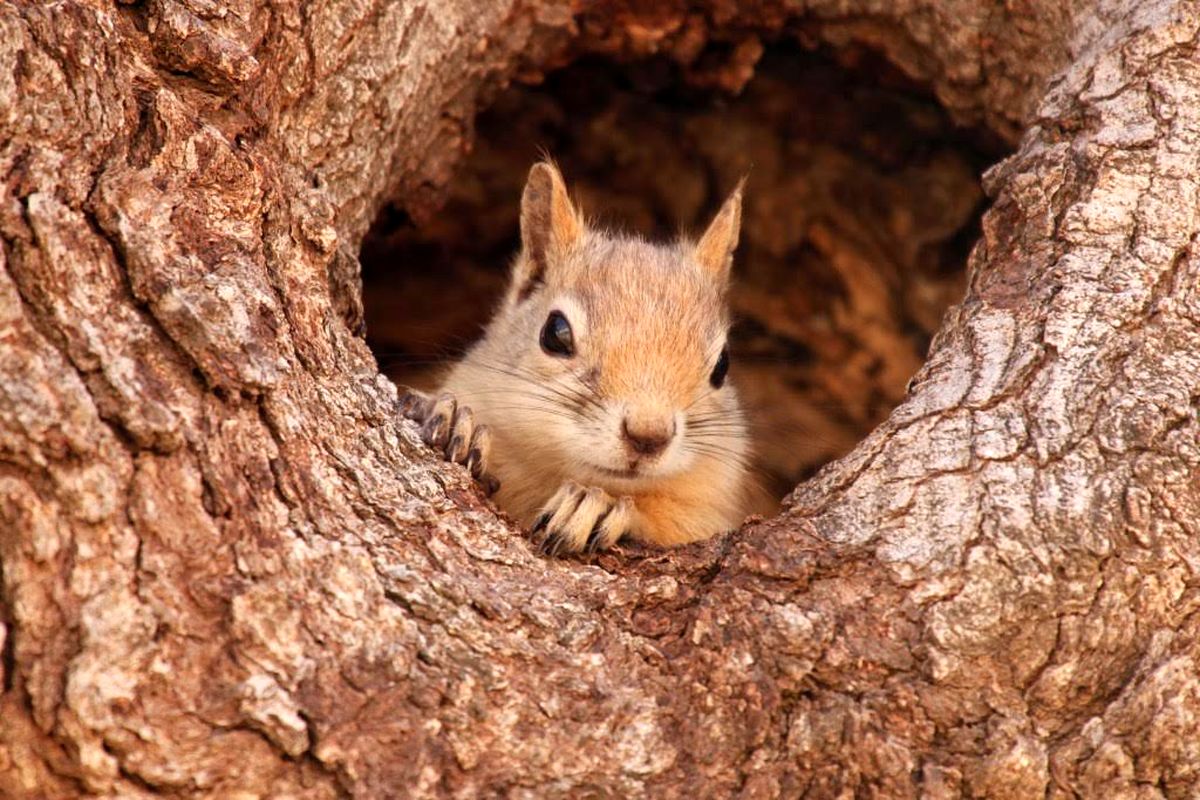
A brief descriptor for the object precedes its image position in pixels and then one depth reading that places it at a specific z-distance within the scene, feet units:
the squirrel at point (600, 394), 6.97
